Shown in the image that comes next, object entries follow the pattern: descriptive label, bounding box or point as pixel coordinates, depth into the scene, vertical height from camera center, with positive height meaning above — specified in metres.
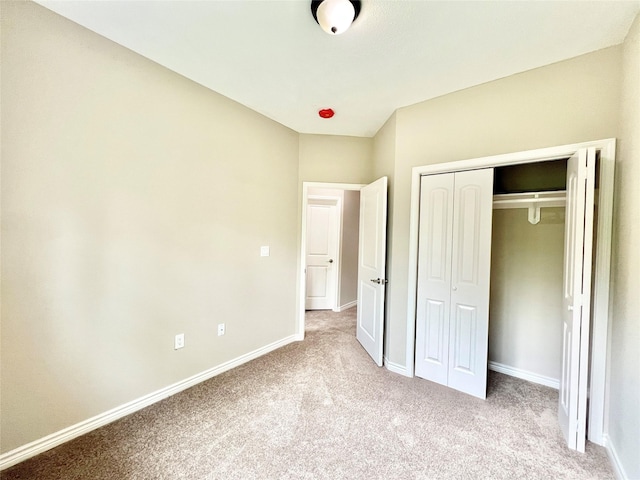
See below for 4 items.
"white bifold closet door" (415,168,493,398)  2.19 -0.33
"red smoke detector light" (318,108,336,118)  2.63 +1.26
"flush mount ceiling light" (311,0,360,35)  1.36 +1.18
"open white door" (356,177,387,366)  2.72 -0.31
